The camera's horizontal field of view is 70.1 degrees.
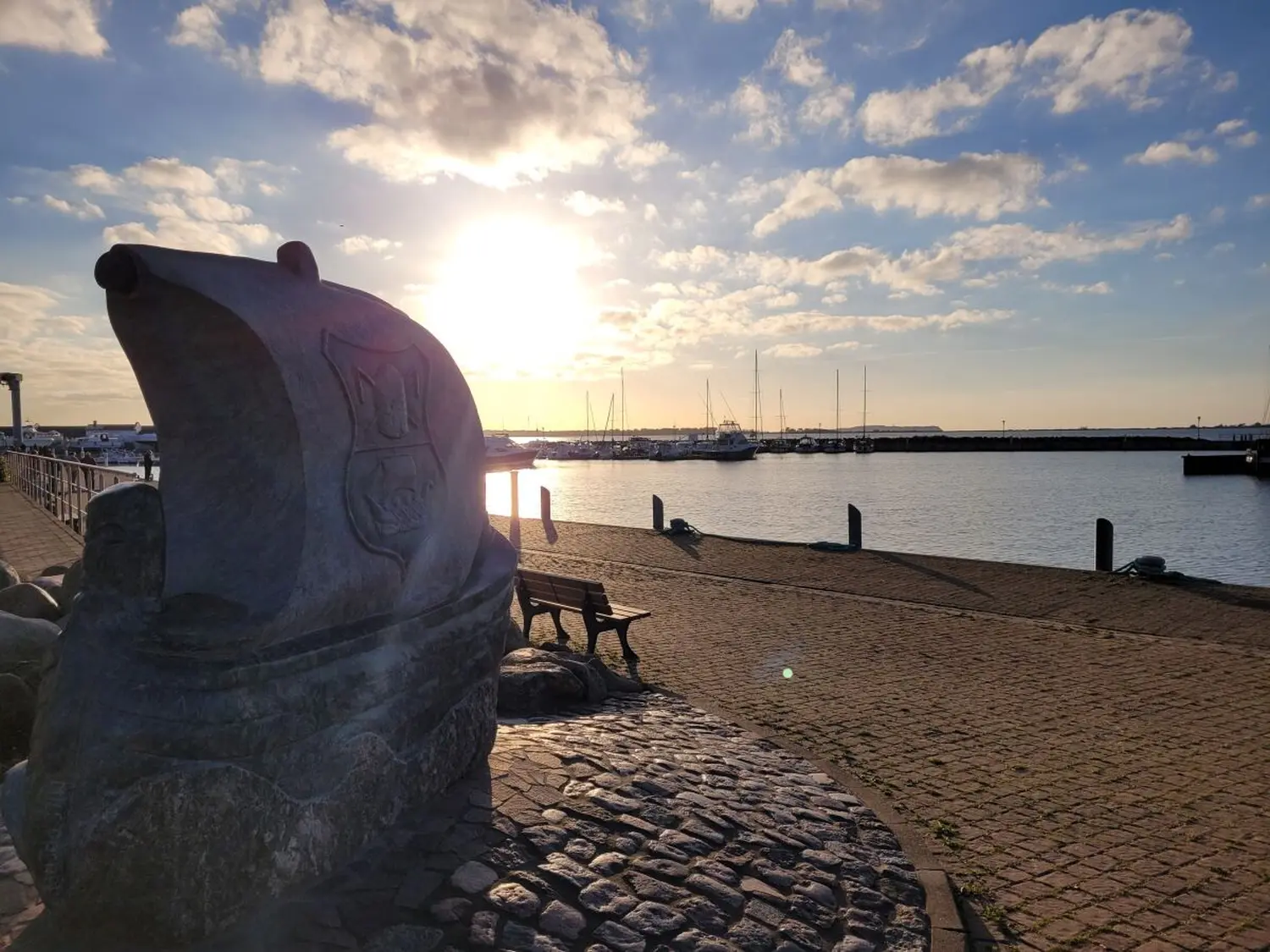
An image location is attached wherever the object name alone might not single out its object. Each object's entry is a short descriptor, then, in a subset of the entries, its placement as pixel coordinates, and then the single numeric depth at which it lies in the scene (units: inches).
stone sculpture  130.3
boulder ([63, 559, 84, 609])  293.4
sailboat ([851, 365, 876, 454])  4793.6
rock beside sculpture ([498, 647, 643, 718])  263.4
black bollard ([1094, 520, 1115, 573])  644.7
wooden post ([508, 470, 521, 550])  783.7
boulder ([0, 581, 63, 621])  315.6
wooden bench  382.3
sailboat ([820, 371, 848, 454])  4862.2
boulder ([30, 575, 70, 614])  343.6
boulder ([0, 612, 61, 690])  237.1
